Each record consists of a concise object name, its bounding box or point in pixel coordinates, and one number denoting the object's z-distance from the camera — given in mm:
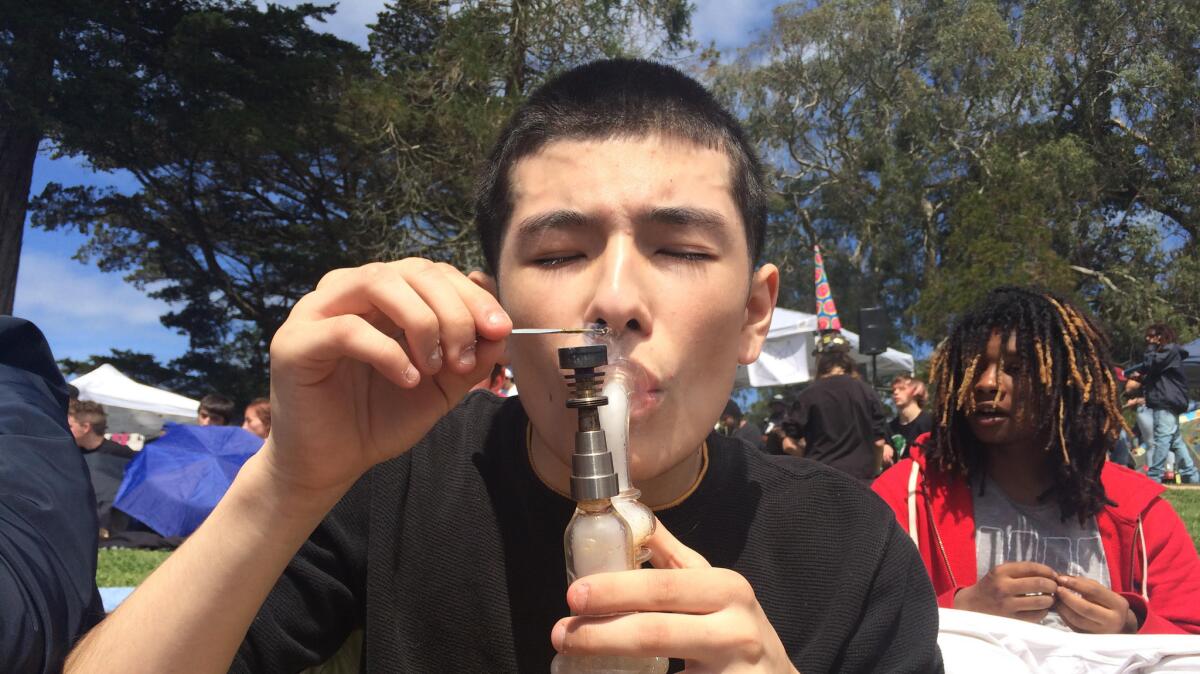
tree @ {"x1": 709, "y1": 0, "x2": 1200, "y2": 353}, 22281
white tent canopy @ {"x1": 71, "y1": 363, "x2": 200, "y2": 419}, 13430
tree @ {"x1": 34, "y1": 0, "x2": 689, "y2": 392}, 17406
